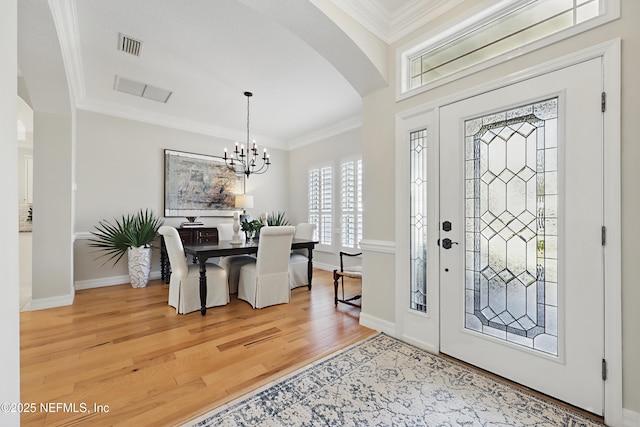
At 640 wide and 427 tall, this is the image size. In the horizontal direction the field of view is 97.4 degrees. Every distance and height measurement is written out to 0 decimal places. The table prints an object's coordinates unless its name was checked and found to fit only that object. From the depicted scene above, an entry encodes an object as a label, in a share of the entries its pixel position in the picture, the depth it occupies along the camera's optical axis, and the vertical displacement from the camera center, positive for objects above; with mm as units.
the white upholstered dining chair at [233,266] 3922 -735
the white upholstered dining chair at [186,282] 3113 -797
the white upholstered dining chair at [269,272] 3314 -718
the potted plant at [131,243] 4188 -454
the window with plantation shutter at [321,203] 5586 +231
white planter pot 4203 -806
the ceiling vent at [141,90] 3655 +1702
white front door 1590 -120
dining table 3109 -438
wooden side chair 3282 -723
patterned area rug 1535 -1124
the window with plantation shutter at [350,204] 5059 +185
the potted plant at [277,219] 5880 -115
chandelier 5633 +1008
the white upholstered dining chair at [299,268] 4250 -838
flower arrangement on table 4195 -201
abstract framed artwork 4898 +525
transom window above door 1676 +1269
